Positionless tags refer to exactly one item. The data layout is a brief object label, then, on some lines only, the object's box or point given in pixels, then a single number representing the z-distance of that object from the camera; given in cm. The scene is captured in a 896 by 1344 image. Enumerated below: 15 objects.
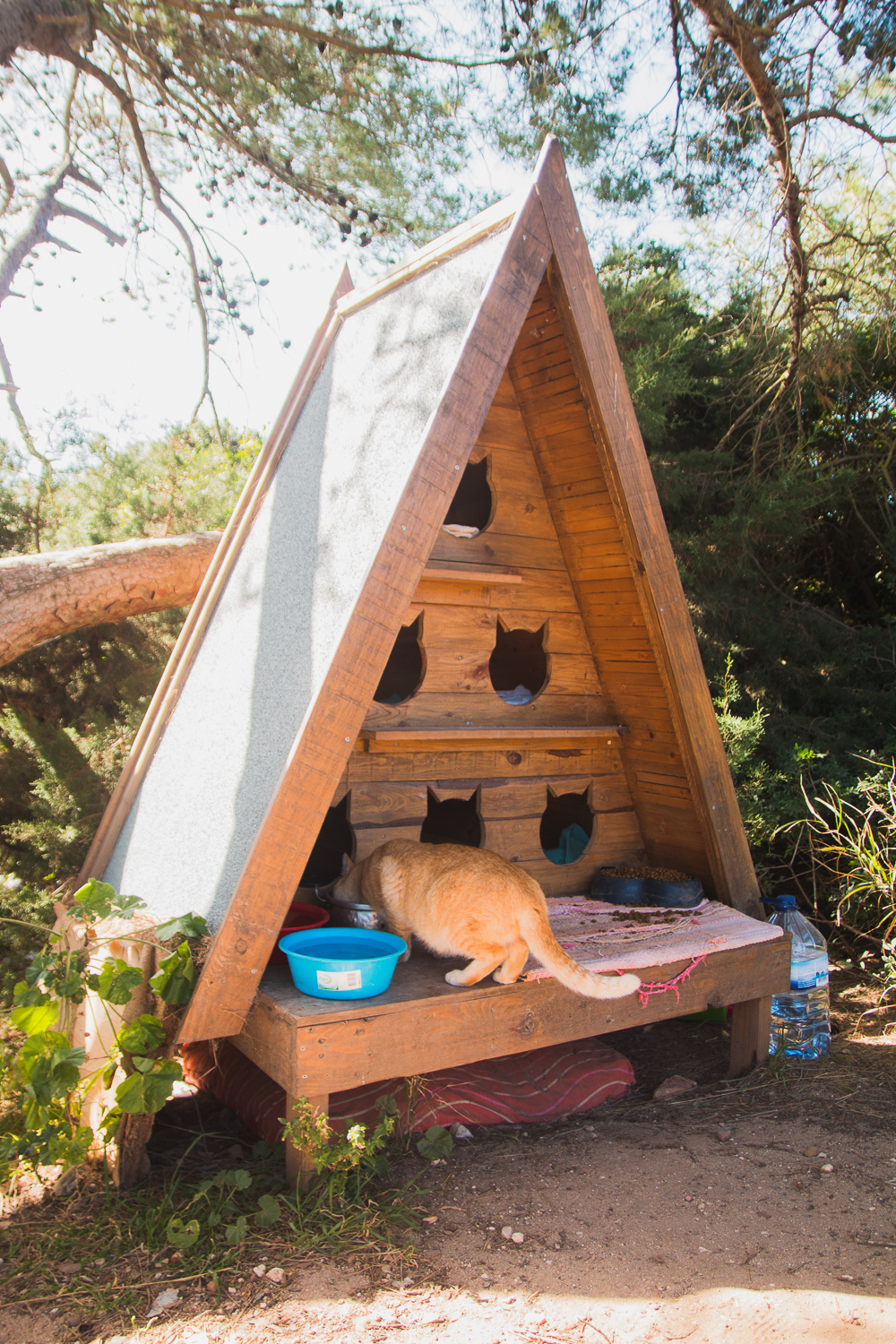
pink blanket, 290
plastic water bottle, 353
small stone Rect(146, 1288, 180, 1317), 194
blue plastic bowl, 234
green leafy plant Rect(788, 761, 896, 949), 390
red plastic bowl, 290
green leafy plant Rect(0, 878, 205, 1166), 217
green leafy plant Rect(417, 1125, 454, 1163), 261
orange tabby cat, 254
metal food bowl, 280
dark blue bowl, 348
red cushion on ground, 275
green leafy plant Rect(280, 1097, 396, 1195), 217
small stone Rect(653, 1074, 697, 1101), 324
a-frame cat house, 221
